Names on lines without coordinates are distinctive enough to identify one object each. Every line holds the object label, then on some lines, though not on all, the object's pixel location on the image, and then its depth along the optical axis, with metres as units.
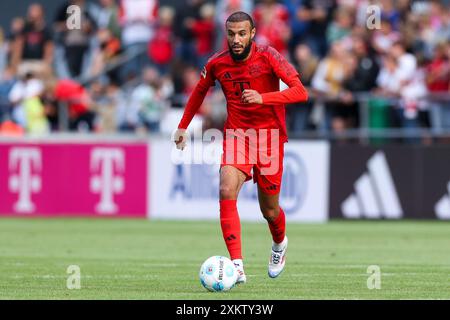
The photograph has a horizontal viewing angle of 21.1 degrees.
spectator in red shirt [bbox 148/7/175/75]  25.25
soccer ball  10.80
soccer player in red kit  11.30
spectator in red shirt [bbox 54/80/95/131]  24.20
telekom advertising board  22.81
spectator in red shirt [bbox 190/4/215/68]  24.80
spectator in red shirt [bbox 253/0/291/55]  23.53
